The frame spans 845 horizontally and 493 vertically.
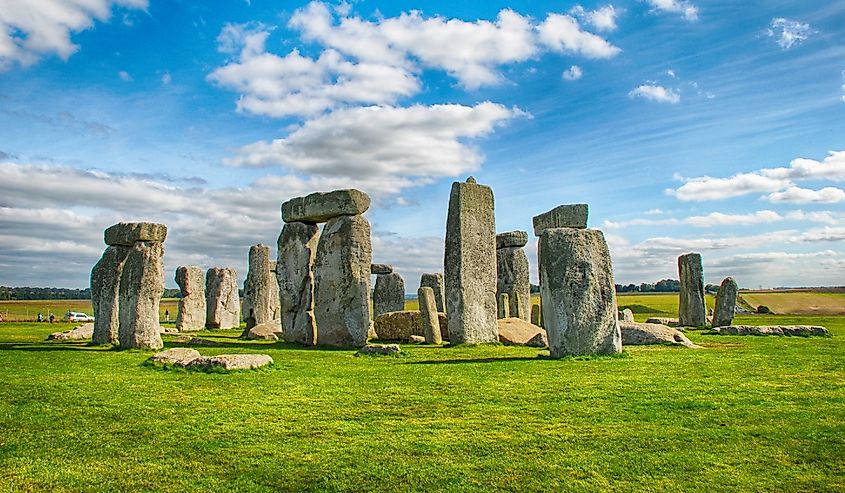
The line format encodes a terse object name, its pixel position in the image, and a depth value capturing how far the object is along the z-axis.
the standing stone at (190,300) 25.73
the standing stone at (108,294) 14.68
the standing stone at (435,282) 24.90
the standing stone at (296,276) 17.62
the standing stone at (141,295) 13.40
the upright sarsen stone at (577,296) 11.19
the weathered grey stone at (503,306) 20.92
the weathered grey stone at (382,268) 27.33
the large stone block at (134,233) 13.58
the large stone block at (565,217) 13.02
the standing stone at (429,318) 15.99
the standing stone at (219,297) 26.38
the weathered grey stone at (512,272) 23.72
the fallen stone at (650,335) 14.02
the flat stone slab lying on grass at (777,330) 16.98
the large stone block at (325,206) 16.45
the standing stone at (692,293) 23.44
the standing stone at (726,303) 22.69
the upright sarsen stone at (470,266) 14.92
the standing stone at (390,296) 26.17
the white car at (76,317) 32.94
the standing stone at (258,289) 22.89
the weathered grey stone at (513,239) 24.34
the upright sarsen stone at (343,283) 16.02
